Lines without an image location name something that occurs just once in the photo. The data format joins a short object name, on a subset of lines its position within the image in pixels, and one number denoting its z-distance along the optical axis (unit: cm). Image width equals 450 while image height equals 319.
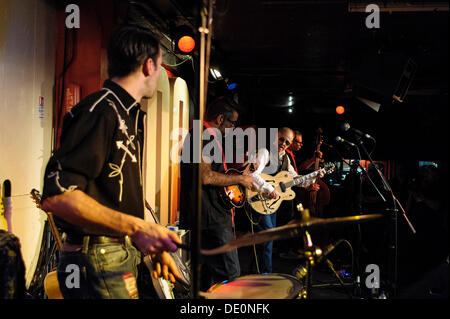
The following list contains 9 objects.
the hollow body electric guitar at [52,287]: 216
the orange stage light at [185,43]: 444
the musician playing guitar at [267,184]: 517
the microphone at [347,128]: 422
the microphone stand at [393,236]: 376
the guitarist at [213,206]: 342
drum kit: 139
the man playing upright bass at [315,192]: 631
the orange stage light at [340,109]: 1081
